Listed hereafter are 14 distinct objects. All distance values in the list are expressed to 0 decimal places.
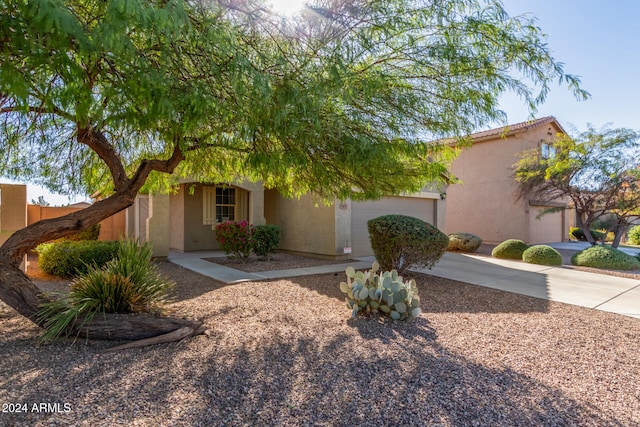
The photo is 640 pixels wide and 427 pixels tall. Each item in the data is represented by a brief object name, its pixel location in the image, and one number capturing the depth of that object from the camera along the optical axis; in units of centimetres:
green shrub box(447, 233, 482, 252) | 1502
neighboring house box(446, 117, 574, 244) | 1831
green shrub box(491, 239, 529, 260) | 1333
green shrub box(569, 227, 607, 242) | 2257
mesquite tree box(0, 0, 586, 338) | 287
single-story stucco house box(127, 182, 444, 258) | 1187
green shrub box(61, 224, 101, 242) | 1255
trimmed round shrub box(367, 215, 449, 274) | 800
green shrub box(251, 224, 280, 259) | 1121
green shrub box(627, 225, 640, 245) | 2229
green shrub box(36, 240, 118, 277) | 872
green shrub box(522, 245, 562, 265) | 1168
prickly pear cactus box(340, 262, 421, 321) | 502
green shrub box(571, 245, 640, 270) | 1126
